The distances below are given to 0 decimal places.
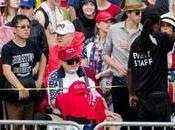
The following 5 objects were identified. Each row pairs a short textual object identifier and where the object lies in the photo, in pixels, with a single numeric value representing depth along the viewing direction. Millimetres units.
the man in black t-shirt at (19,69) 20078
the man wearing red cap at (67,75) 18531
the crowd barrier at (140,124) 15375
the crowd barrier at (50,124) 15531
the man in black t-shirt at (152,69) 18344
